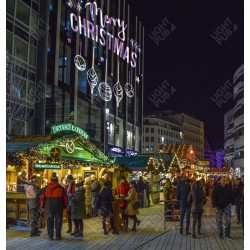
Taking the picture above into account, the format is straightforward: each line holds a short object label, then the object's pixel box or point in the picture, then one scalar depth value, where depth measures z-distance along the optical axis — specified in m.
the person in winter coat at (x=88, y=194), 19.40
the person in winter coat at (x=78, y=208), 13.66
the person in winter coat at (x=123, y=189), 16.61
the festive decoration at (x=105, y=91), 43.76
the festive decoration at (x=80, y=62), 38.06
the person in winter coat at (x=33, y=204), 14.07
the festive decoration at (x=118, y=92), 49.56
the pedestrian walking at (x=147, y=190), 27.85
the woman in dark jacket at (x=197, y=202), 13.99
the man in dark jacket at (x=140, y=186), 25.66
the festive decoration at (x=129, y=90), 53.02
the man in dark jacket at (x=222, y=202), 13.45
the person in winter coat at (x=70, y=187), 15.28
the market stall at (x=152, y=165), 26.03
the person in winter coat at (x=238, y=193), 16.81
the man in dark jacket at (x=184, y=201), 14.48
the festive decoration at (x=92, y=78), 40.72
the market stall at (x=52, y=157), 15.91
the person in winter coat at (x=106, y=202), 14.62
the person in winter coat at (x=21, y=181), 16.17
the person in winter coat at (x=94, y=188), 19.67
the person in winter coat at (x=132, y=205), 15.41
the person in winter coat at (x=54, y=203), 13.20
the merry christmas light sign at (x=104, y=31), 39.69
